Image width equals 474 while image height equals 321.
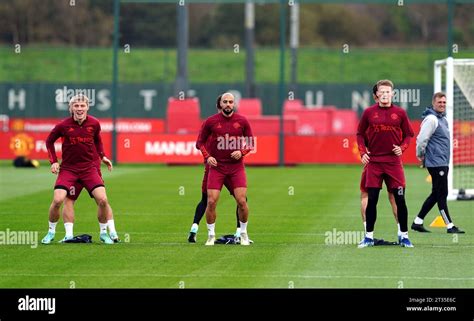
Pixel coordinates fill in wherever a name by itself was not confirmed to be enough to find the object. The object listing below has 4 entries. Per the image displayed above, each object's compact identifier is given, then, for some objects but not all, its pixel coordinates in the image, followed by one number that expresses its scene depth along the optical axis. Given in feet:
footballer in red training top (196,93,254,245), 63.52
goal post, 89.30
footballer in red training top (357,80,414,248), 61.62
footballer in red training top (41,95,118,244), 64.28
